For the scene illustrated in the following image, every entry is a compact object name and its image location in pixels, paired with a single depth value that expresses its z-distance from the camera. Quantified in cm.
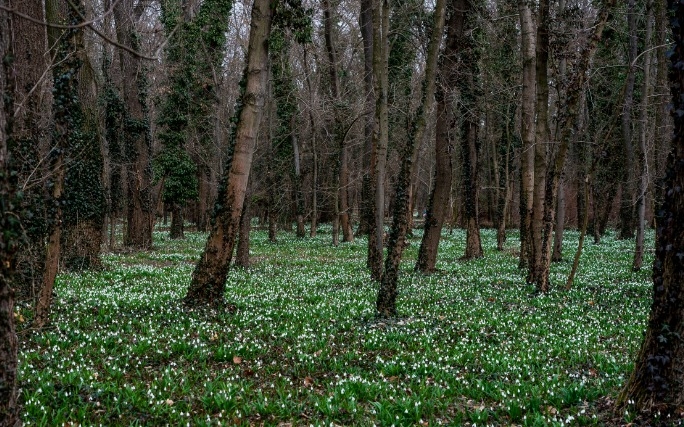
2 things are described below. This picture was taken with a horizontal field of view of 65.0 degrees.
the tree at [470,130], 1838
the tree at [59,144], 802
